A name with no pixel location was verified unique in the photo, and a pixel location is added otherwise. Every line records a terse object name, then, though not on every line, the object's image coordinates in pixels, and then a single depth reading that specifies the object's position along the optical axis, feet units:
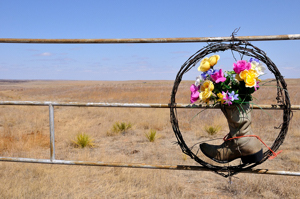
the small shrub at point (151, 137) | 20.72
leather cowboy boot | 6.11
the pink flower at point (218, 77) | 6.08
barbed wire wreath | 6.31
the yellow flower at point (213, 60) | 6.26
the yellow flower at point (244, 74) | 6.04
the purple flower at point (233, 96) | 5.92
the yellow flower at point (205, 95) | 6.04
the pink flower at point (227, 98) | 5.96
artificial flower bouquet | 6.02
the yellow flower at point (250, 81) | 5.95
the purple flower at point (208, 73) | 6.23
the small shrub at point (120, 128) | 24.75
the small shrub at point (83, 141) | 19.48
